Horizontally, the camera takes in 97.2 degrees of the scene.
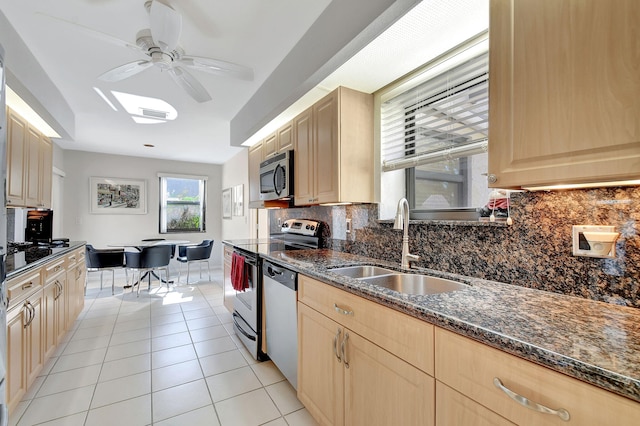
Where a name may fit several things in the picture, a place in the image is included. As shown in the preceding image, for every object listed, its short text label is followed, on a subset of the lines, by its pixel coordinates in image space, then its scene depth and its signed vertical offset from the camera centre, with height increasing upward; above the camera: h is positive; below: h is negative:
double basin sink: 1.47 -0.37
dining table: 4.52 -0.50
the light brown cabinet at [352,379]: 0.99 -0.70
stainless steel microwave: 2.65 +0.39
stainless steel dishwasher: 1.81 -0.71
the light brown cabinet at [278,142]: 2.74 +0.78
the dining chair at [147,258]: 4.20 -0.66
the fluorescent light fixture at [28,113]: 2.32 +0.96
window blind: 1.54 +0.62
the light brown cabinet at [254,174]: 3.45 +0.52
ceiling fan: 1.57 +1.06
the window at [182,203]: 6.00 +0.25
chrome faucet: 1.66 -0.06
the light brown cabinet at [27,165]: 2.48 +0.50
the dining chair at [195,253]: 4.79 -0.66
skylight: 3.18 +1.29
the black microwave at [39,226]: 3.19 -0.14
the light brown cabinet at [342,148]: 2.04 +0.52
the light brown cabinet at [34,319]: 1.64 -0.76
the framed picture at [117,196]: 5.38 +0.37
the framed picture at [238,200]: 5.29 +0.29
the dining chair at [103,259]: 4.18 -0.67
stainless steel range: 2.21 -0.68
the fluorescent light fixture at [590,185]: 0.90 +0.12
